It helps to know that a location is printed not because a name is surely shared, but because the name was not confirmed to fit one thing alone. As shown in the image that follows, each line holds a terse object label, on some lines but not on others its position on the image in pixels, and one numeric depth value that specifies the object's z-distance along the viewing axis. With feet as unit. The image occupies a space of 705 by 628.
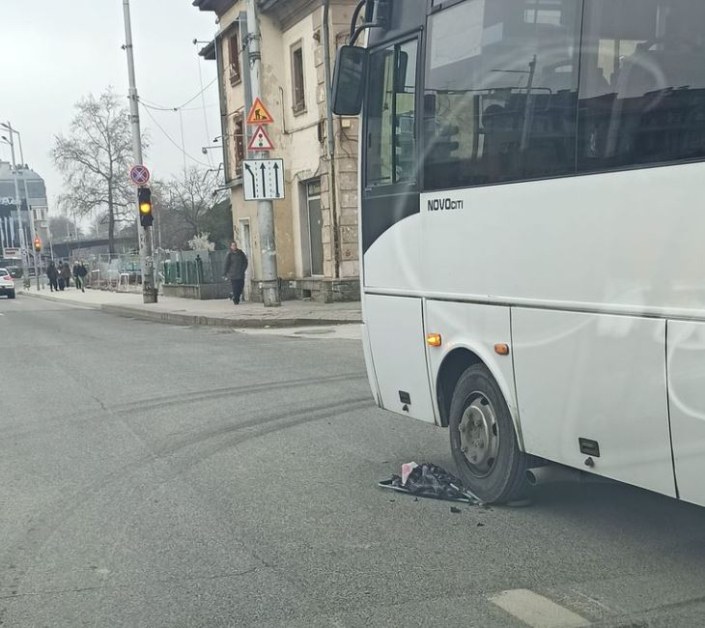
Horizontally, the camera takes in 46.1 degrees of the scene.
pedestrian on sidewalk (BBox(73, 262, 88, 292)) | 160.25
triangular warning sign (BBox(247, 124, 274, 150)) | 60.13
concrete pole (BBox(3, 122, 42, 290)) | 185.24
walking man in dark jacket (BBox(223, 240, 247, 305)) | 78.28
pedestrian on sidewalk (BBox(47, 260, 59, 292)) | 162.61
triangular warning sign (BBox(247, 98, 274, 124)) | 59.36
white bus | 12.10
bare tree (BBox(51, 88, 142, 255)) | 222.69
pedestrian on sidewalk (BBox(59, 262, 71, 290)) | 175.87
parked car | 147.43
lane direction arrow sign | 61.46
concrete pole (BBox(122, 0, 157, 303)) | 86.07
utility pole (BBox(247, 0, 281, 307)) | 62.03
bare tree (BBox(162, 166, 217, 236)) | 240.53
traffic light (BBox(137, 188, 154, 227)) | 80.33
